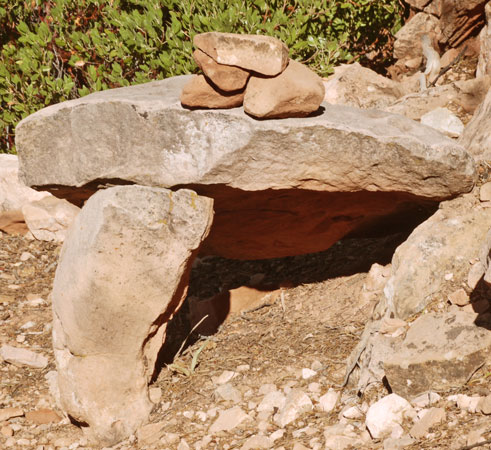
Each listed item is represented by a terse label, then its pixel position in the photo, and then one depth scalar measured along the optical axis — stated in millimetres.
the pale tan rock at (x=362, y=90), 5777
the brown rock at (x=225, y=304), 5176
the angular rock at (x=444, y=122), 5008
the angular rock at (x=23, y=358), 5035
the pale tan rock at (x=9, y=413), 4492
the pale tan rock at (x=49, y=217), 6828
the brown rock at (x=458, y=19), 6090
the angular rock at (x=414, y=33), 6395
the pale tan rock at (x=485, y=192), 4148
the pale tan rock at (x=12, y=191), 6871
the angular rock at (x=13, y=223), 6996
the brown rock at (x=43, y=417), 4469
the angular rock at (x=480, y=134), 4371
